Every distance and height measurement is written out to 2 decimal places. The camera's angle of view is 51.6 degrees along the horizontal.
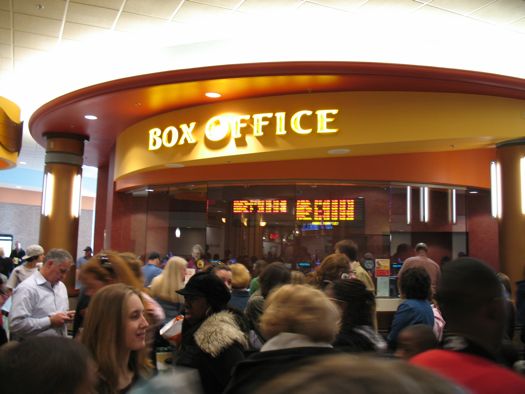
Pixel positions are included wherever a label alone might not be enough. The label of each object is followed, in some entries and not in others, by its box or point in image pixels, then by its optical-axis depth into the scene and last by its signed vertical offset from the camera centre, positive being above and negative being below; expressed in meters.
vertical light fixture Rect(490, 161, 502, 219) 8.05 +0.89
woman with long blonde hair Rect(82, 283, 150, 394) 2.21 -0.40
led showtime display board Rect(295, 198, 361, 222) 9.06 +0.58
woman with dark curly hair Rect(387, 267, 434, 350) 3.91 -0.42
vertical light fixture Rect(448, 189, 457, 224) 11.06 +0.82
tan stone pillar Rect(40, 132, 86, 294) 11.36 +0.93
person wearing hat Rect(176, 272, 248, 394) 2.81 -0.51
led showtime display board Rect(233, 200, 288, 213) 9.24 +0.63
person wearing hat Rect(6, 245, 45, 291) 7.16 -0.43
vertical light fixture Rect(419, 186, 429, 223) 10.92 +0.84
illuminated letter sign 7.49 +1.71
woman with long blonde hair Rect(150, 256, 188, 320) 5.18 -0.45
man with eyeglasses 4.19 -0.53
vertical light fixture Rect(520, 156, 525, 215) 7.82 +0.99
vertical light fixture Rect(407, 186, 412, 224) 9.87 +0.86
